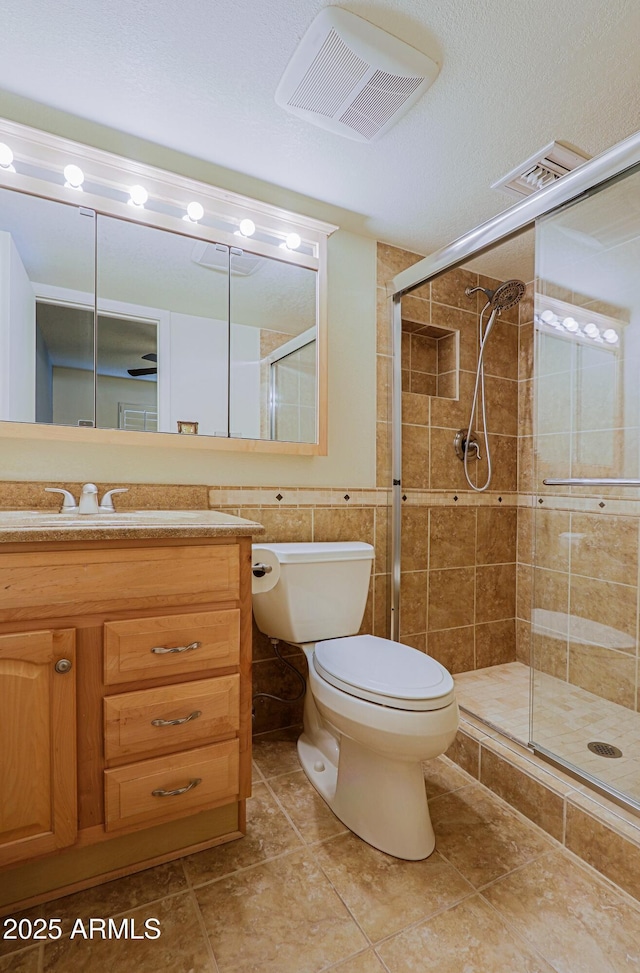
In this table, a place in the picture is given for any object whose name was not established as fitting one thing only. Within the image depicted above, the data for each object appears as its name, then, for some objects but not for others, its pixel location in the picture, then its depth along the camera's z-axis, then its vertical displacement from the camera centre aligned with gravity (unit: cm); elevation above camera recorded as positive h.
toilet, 127 -59
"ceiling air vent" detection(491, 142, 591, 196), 167 +115
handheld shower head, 212 +85
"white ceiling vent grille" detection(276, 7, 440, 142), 124 +114
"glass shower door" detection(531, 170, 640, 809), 158 -1
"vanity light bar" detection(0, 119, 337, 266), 151 +102
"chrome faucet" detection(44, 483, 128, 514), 149 -7
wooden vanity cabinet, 107 -54
